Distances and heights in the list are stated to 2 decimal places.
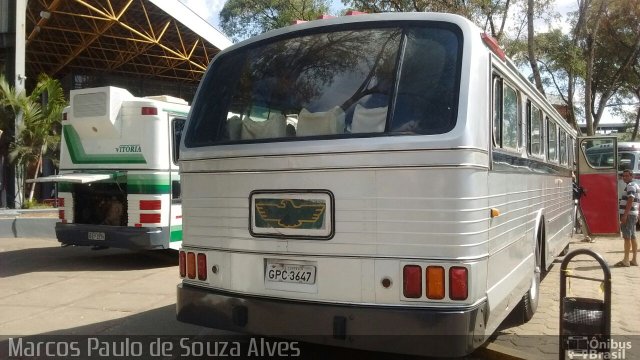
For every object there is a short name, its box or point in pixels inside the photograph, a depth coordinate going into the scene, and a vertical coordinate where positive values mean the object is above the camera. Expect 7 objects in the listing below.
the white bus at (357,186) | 3.60 -0.02
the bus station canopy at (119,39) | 19.67 +5.73
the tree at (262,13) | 29.09 +9.40
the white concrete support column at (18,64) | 15.79 +3.41
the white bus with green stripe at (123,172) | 8.81 +0.20
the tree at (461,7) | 19.02 +6.20
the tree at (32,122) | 15.17 +1.68
